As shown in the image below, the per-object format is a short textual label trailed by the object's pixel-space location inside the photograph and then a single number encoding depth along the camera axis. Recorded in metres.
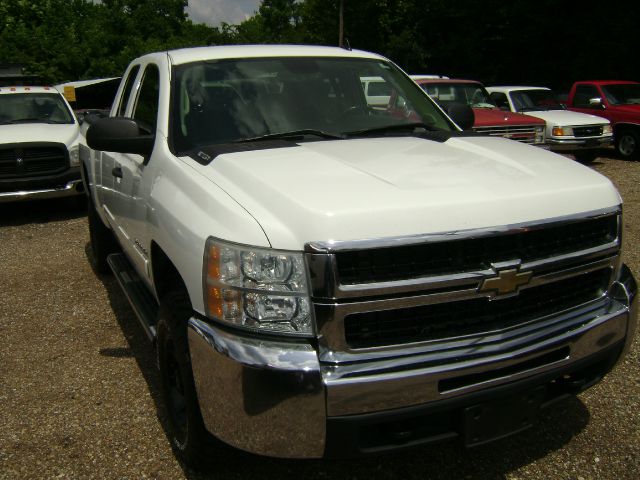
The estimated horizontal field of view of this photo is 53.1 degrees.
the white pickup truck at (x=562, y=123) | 12.16
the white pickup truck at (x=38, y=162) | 8.35
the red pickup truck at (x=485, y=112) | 10.57
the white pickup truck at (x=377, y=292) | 2.15
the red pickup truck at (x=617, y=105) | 13.13
